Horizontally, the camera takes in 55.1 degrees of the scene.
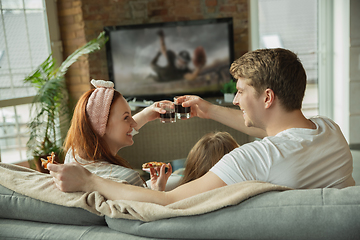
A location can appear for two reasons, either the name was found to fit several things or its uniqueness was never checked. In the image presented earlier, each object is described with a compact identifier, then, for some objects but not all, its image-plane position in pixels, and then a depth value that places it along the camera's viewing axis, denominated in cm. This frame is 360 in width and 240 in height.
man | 108
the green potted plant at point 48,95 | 338
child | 179
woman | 131
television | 417
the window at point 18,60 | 391
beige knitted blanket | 95
